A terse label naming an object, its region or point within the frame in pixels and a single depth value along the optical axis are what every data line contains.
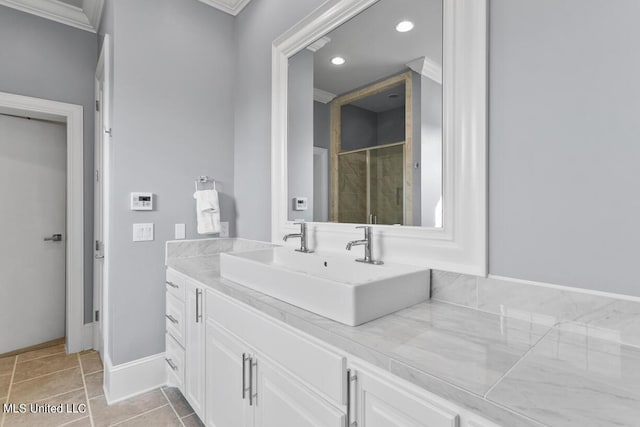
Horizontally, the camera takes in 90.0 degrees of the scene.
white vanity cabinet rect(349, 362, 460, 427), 0.67
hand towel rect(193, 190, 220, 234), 2.18
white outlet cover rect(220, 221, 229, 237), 2.40
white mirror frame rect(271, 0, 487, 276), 1.07
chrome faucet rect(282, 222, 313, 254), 1.73
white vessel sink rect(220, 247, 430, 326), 0.93
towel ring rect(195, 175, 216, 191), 2.28
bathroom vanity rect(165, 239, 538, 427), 0.67
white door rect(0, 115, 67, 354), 2.50
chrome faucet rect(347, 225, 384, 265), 1.37
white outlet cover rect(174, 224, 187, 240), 2.18
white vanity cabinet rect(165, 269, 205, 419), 1.60
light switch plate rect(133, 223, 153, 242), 2.01
